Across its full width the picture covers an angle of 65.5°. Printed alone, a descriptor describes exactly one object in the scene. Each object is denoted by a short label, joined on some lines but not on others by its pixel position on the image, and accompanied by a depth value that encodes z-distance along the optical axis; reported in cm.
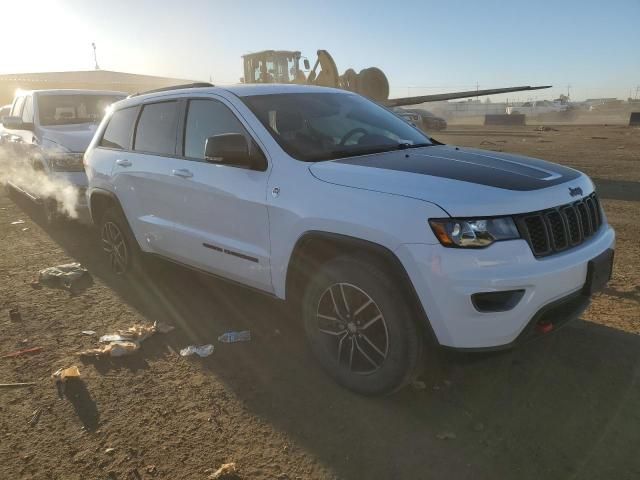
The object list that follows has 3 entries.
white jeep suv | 243
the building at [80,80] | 5962
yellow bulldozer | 1616
